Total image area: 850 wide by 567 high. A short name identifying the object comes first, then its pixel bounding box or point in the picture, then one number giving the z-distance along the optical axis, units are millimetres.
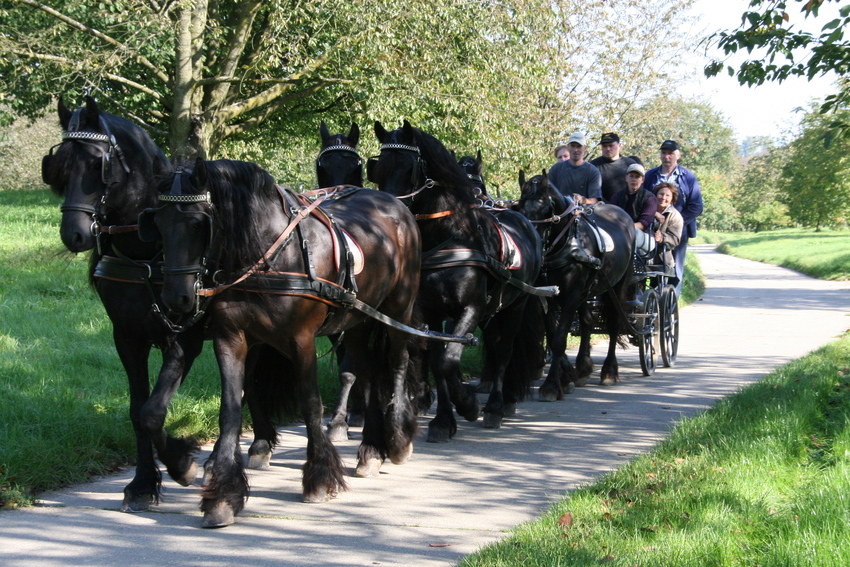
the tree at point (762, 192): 75812
